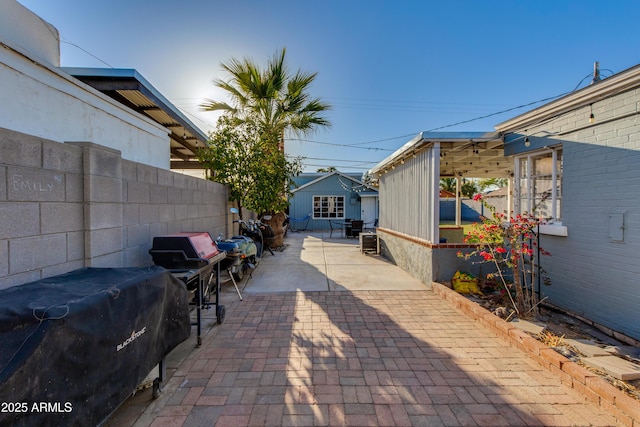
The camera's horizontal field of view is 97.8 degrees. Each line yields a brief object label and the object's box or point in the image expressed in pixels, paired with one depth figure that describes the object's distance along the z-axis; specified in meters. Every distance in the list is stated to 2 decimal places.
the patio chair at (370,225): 12.90
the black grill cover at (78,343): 1.18
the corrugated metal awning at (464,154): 5.02
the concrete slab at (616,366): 2.41
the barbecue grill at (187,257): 3.03
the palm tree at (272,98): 7.92
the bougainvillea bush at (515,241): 3.81
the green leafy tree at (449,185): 29.84
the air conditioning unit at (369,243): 8.75
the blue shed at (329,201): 17.09
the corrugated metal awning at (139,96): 4.63
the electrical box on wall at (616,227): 3.41
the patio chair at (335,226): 16.62
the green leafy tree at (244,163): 7.03
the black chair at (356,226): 12.35
